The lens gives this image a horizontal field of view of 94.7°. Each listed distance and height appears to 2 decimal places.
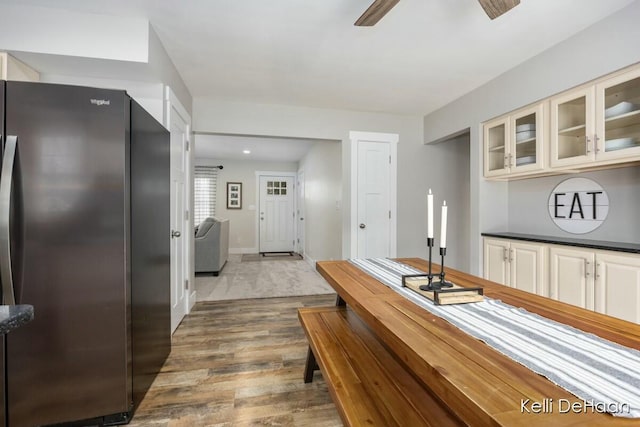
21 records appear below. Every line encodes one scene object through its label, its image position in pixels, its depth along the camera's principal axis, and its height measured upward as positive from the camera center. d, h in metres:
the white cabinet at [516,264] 2.41 -0.48
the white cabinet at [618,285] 1.81 -0.48
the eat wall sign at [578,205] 2.33 +0.05
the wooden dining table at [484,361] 0.53 -0.36
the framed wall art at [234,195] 7.31 +0.35
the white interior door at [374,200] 3.79 +0.13
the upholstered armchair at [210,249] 4.62 -0.63
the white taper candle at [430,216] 1.26 -0.03
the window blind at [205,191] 7.02 +0.43
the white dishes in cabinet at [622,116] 1.89 +0.62
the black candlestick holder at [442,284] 1.28 -0.33
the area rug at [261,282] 3.72 -1.07
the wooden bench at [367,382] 0.97 -0.68
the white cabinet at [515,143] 2.47 +0.62
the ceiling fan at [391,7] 1.44 +1.03
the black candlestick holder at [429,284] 1.28 -0.33
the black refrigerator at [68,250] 1.31 -0.19
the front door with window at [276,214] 7.48 -0.12
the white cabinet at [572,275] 2.06 -0.48
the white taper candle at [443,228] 1.20 -0.07
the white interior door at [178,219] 2.57 -0.09
